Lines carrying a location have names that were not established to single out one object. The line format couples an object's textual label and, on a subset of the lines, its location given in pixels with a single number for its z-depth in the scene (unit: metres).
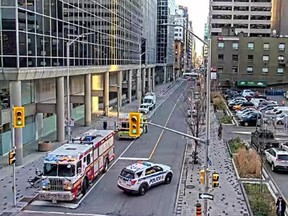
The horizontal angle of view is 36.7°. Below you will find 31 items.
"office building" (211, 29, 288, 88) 106.31
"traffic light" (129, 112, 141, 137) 19.17
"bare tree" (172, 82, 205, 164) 33.66
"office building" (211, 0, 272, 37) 123.81
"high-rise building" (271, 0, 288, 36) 128.38
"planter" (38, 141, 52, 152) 36.12
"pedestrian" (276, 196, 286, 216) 20.27
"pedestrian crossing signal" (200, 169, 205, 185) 18.53
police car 24.36
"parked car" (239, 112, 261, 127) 52.88
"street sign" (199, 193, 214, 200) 17.53
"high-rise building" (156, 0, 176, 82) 145.81
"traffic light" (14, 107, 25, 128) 22.75
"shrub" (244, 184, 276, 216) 21.35
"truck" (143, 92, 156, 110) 69.41
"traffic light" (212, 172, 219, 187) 18.81
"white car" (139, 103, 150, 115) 63.56
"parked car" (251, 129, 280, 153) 35.32
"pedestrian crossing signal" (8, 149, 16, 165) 22.27
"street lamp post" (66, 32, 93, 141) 34.94
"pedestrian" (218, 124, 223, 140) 42.92
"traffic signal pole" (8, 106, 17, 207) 22.59
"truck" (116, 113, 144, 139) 42.03
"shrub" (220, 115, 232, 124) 54.83
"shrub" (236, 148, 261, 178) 28.77
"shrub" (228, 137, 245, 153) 36.83
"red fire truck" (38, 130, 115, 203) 22.66
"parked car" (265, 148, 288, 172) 29.55
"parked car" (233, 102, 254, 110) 67.54
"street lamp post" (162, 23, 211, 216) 18.25
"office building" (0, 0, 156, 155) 30.36
